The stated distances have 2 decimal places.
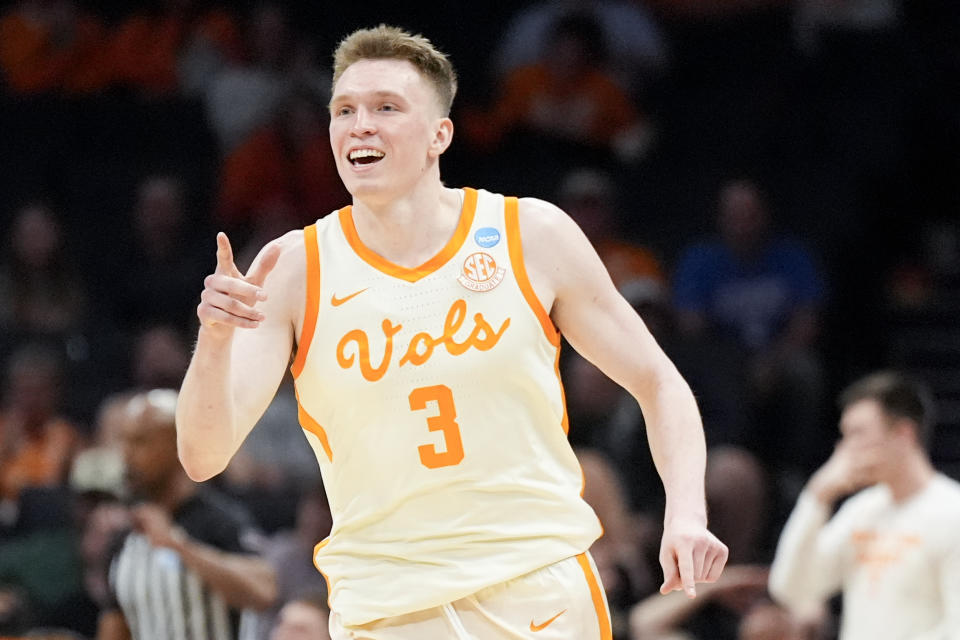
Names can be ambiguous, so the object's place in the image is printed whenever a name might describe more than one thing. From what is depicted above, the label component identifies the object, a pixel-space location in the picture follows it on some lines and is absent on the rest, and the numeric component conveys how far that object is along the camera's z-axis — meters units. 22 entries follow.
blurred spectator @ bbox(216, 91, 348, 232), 21.66
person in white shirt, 13.47
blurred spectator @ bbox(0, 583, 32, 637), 14.71
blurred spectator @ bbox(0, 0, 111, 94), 23.37
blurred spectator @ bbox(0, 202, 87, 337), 20.89
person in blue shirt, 19.94
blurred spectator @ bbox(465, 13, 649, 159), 22.28
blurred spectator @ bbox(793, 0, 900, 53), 23.31
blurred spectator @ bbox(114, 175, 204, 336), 20.73
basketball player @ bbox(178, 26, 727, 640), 7.40
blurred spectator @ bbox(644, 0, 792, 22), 23.73
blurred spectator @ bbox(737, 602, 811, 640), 13.61
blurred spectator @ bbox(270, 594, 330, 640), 12.51
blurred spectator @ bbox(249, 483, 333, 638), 15.79
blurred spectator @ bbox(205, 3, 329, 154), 22.52
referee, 12.27
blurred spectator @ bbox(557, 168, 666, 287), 20.00
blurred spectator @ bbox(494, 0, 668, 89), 22.92
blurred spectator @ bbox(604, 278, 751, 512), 17.19
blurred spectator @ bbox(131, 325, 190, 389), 18.95
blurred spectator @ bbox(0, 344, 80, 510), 18.16
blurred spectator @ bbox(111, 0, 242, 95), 23.25
